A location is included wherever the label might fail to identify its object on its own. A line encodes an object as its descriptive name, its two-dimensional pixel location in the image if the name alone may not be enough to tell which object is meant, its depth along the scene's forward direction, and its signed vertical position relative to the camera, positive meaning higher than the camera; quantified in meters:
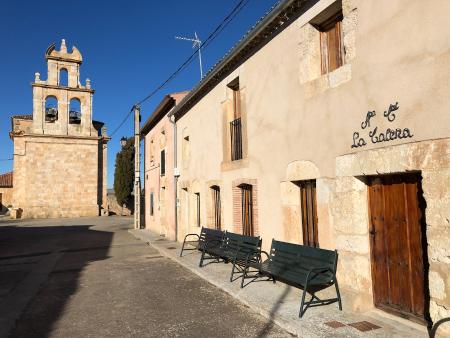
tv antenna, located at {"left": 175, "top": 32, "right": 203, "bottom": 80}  14.12 +5.76
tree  33.25 +2.17
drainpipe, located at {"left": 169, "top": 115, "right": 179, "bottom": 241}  13.50 +1.10
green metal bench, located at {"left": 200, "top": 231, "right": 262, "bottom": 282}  6.78 -1.03
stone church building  30.31 +3.93
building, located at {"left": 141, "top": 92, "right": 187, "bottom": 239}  14.30 +1.29
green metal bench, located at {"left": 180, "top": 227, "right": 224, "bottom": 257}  8.58 -0.91
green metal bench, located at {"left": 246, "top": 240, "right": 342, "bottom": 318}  4.81 -0.98
